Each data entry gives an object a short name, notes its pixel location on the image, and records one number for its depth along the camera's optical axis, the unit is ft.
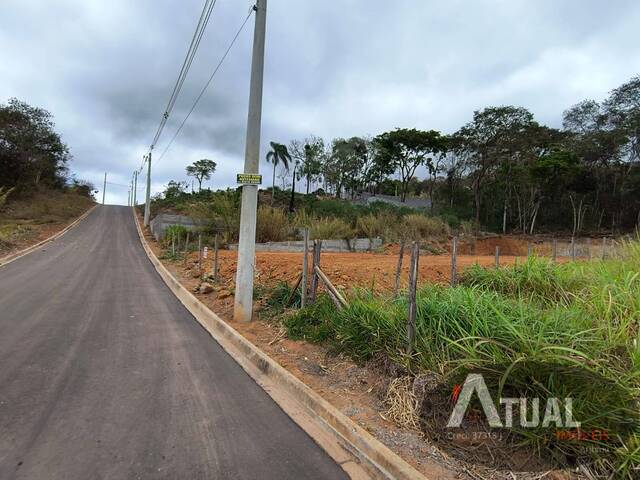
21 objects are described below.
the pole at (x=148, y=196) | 116.16
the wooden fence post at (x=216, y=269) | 39.41
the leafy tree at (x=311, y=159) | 177.64
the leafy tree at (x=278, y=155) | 157.79
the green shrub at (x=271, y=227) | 75.97
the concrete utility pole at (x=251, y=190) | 25.27
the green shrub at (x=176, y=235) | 79.90
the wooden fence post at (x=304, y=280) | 23.14
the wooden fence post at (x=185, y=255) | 59.29
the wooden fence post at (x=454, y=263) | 22.09
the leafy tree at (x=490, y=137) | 128.47
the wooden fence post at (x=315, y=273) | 23.15
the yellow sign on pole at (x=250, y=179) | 25.11
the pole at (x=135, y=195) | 207.94
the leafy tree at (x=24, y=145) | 125.18
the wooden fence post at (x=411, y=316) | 14.38
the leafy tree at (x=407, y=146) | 152.05
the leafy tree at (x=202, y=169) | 228.02
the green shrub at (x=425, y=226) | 94.81
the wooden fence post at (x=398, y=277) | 20.59
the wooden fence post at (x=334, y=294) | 19.62
